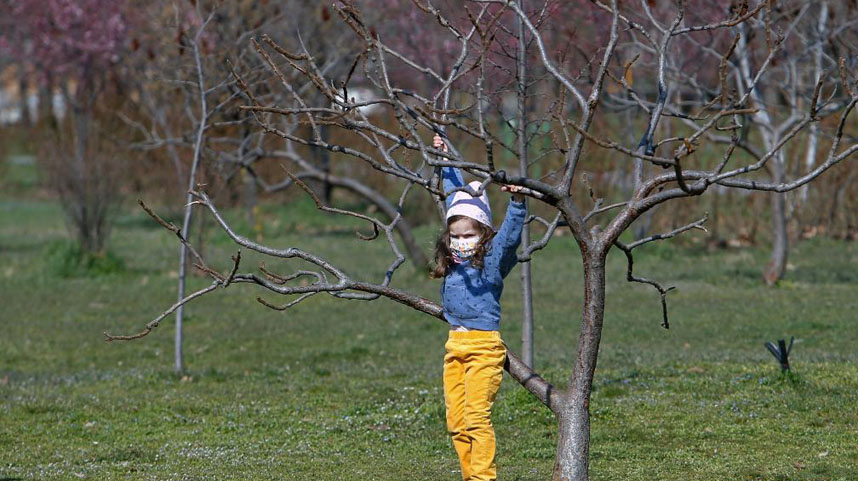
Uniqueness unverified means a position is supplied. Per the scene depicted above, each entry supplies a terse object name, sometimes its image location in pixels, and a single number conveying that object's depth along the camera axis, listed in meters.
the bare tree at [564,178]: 9.95
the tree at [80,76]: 37.25
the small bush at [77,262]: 36.22
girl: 11.46
